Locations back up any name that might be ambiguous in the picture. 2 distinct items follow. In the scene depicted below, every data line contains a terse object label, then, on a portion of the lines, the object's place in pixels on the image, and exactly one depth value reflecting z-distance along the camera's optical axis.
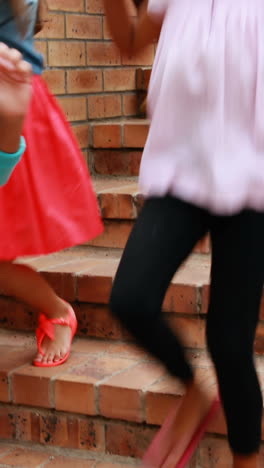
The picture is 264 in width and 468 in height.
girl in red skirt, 3.56
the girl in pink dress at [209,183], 2.84
